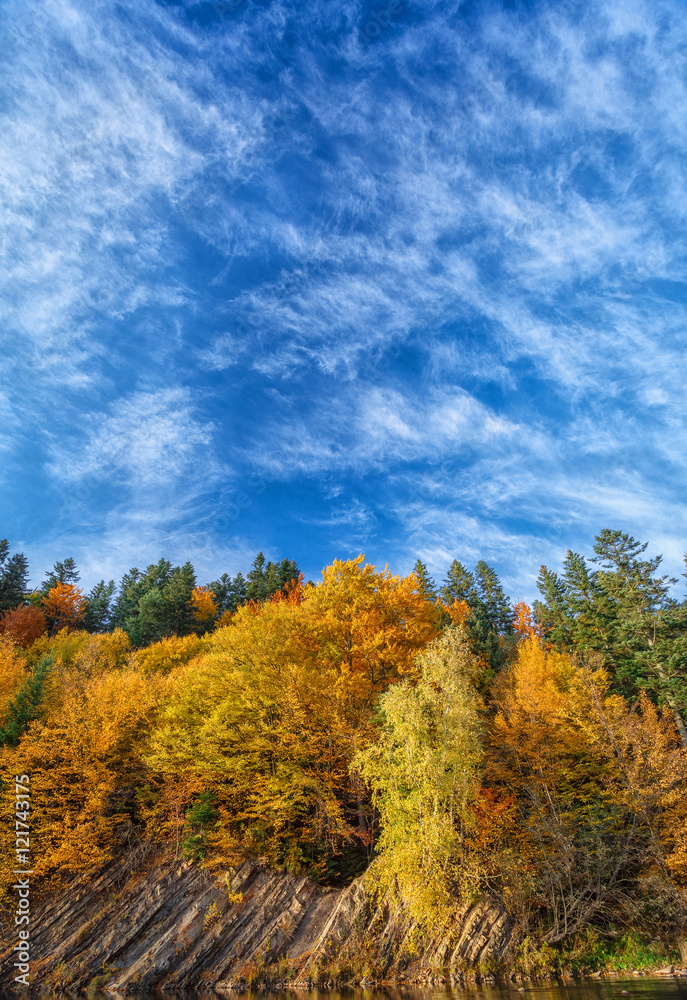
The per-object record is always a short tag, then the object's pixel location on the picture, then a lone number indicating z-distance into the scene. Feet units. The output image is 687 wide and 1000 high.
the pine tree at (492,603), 206.08
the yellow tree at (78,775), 105.40
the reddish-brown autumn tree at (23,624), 210.59
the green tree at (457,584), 230.66
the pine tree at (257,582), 267.39
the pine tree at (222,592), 295.89
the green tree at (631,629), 132.22
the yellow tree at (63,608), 263.90
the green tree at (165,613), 234.38
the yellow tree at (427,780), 77.87
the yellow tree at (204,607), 268.86
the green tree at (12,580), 231.83
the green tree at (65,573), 297.78
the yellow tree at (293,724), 105.60
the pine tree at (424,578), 252.21
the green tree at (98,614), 283.18
